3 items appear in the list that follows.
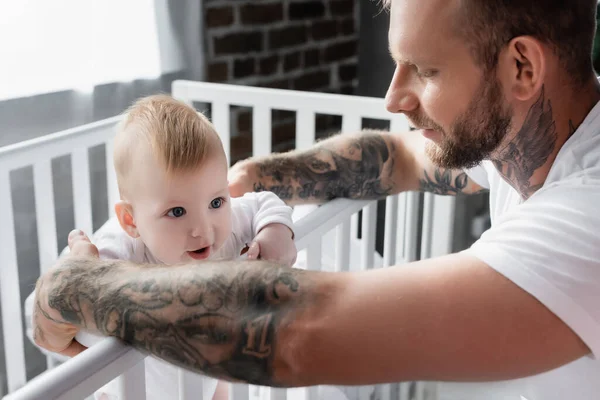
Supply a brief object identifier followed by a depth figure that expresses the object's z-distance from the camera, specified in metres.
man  0.74
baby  1.03
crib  1.24
